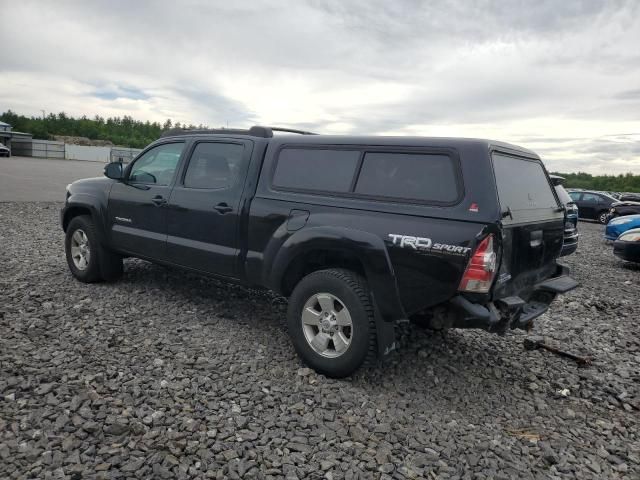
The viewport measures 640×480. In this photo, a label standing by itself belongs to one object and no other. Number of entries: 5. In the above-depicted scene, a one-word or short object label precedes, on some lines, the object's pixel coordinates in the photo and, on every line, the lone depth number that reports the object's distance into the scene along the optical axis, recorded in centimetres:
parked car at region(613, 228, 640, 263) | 920
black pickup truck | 319
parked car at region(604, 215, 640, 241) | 1123
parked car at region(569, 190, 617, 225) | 2100
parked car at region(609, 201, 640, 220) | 1804
